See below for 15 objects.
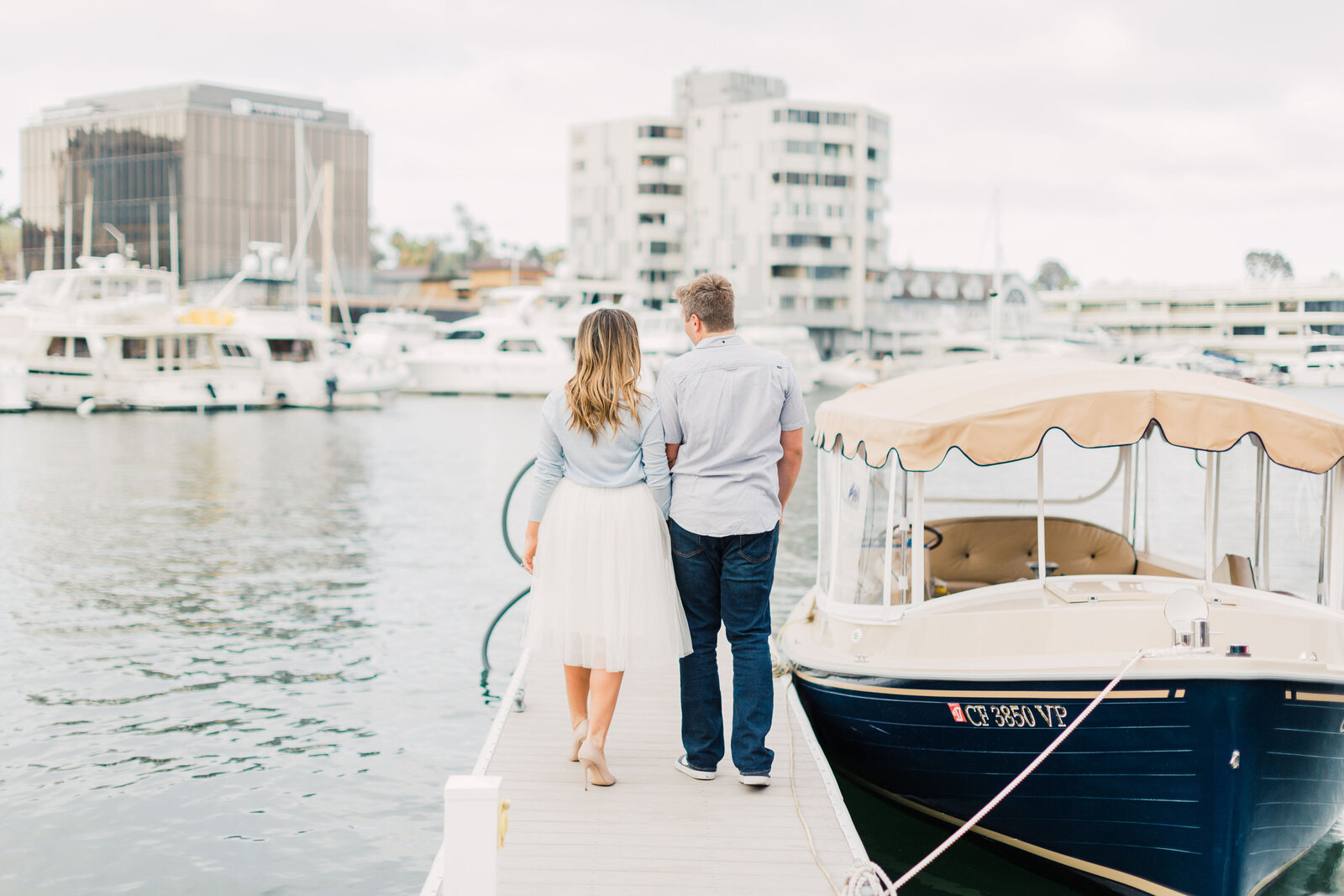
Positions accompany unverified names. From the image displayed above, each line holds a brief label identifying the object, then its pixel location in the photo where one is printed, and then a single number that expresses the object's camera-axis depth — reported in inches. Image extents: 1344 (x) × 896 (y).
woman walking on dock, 195.8
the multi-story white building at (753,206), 3491.6
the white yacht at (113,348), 1758.1
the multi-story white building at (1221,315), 3134.8
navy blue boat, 194.1
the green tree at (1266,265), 5241.1
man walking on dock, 198.7
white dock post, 144.6
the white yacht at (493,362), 2428.6
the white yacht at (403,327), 2571.4
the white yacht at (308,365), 1893.5
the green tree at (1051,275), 6742.1
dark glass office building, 3710.6
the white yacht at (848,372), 2977.4
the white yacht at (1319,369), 2999.5
